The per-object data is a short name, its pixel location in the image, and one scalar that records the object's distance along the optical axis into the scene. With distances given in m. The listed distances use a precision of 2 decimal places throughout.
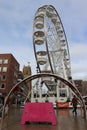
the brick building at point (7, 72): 28.66
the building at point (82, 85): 52.35
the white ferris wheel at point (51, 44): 19.02
